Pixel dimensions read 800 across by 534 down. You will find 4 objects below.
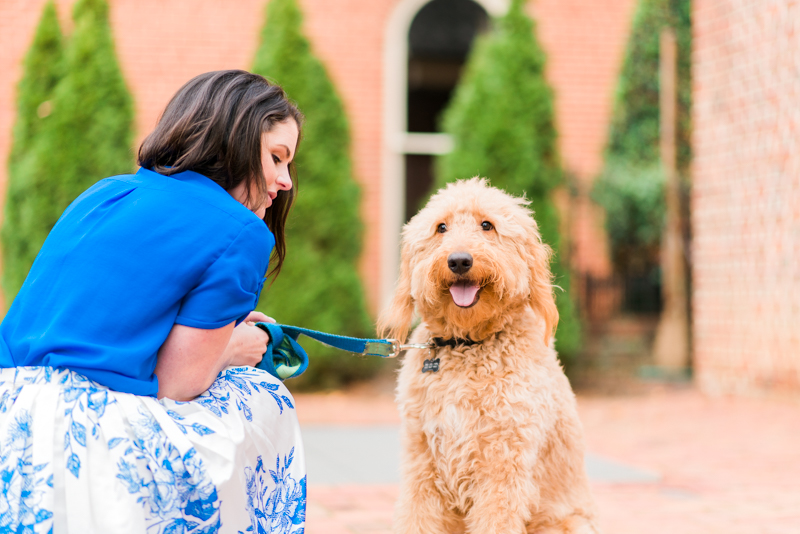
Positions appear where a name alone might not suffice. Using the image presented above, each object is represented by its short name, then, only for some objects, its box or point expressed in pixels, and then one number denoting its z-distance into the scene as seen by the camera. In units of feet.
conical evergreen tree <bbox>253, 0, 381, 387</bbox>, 26.21
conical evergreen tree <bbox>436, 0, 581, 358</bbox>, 25.32
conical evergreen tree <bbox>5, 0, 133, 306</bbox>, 24.64
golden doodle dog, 8.15
